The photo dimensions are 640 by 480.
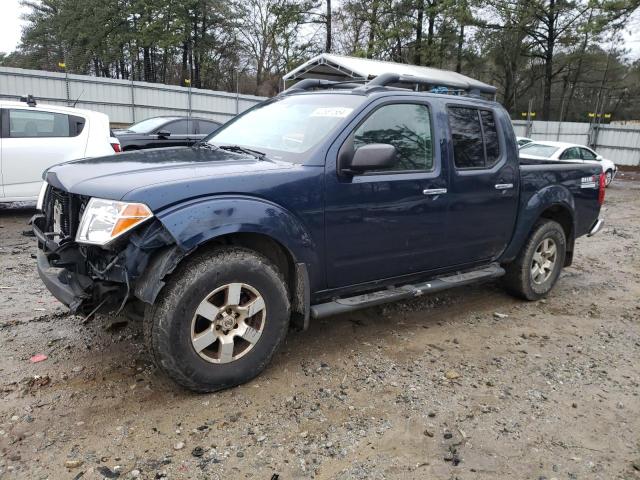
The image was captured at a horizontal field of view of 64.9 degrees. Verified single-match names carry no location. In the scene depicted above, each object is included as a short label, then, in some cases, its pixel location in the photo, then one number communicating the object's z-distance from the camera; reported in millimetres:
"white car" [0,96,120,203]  7062
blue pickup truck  2777
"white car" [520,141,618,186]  14258
